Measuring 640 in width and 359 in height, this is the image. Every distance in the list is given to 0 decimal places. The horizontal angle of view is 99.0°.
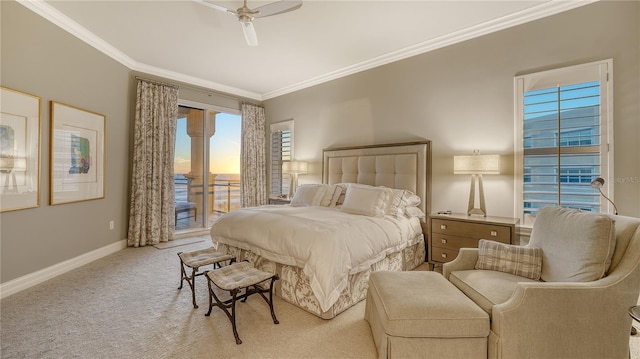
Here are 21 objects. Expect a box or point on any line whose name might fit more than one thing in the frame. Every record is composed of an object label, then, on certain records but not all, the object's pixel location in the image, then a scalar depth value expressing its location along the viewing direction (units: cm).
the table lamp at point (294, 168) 530
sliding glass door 542
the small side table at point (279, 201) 525
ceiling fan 245
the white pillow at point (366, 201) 325
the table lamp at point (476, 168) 310
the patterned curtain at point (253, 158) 599
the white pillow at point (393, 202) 332
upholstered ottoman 160
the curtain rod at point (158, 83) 462
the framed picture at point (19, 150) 269
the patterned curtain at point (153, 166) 457
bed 236
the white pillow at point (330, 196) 407
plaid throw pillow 204
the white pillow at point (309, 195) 413
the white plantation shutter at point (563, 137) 271
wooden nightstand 285
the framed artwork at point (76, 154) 331
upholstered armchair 152
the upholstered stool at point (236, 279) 207
